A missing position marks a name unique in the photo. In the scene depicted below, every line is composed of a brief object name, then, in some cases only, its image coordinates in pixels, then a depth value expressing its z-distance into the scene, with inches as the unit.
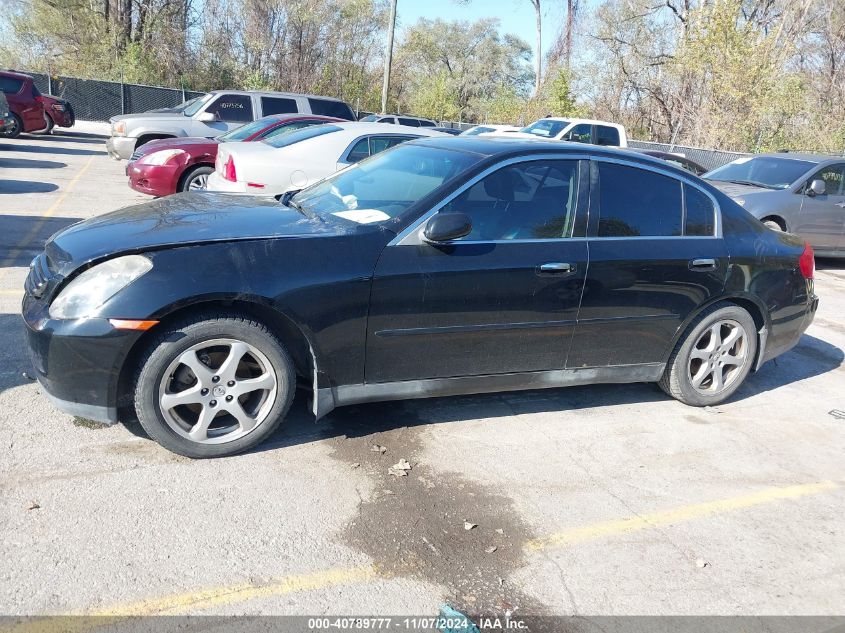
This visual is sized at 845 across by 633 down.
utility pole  1024.2
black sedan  136.6
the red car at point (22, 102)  770.8
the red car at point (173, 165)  404.2
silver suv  556.7
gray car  407.5
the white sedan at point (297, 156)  325.4
